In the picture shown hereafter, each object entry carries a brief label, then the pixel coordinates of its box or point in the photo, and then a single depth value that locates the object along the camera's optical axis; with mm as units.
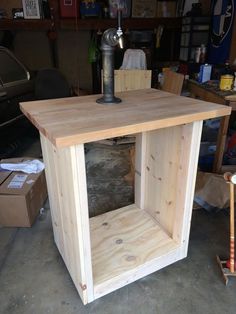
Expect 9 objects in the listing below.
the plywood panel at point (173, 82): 2549
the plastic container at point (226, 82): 2004
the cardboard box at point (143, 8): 4129
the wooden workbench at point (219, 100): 1855
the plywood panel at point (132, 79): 2789
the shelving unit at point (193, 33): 3424
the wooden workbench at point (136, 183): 953
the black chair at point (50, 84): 2916
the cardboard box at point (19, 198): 1689
